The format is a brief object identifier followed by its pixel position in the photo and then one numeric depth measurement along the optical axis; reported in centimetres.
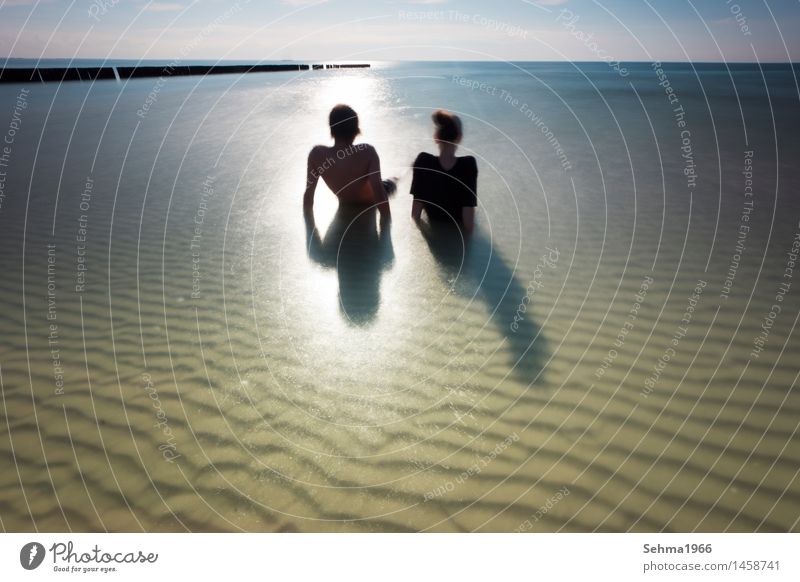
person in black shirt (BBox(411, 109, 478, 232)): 637
